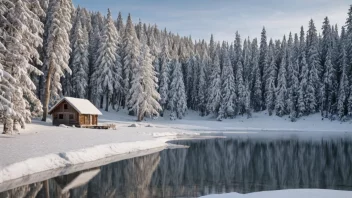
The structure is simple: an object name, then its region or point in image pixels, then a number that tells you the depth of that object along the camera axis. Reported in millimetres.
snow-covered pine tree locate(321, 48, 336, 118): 68438
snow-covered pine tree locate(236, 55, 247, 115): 78112
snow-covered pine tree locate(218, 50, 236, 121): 76500
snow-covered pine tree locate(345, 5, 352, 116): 62416
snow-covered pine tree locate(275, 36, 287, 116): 73250
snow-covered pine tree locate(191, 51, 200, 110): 90812
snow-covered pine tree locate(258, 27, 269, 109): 82438
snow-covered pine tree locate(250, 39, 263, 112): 81312
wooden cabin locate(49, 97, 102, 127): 45750
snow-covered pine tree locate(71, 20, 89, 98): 61538
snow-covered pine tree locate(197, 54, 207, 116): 85938
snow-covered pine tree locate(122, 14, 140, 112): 69438
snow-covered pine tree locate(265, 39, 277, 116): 76500
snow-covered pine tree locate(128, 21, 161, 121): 62188
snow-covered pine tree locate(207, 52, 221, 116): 79562
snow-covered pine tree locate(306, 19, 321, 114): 70188
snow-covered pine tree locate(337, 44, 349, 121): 63688
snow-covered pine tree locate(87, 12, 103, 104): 66375
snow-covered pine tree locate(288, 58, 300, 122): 70875
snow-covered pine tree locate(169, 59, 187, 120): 77500
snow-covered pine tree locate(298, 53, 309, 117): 70125
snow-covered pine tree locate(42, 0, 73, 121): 41750
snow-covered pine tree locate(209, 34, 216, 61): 121606
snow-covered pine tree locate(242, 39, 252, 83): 86000
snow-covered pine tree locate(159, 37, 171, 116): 77125
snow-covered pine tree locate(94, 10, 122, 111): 64500
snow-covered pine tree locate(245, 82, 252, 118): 76625
